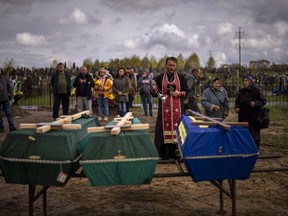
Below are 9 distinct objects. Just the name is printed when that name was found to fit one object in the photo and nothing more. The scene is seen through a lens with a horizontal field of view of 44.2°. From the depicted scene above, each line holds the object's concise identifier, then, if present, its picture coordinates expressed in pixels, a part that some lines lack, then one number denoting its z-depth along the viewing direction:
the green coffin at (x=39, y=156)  3.27
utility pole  42.52
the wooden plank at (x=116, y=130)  3.25
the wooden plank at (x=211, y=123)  3.59
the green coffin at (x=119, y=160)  3.26
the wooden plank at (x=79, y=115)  4.42
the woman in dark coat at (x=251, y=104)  6.98
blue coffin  3.40
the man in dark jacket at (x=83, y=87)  12.12
